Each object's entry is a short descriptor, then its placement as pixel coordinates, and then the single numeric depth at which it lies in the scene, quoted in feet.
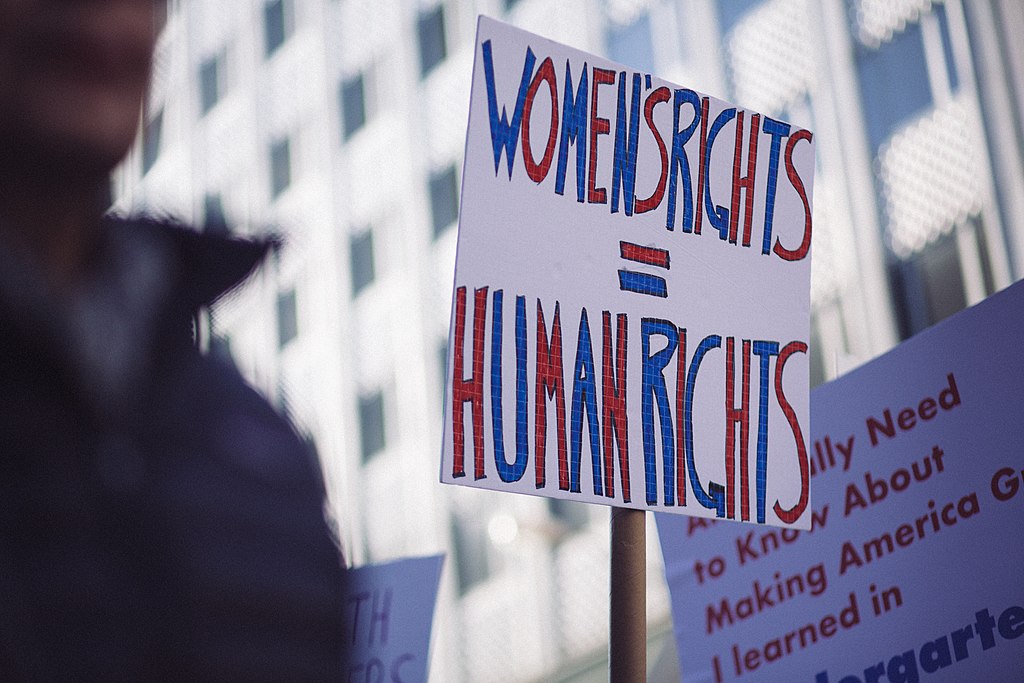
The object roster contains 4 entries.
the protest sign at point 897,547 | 16.71
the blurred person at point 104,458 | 2.98
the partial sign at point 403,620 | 24.50
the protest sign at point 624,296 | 13.34
